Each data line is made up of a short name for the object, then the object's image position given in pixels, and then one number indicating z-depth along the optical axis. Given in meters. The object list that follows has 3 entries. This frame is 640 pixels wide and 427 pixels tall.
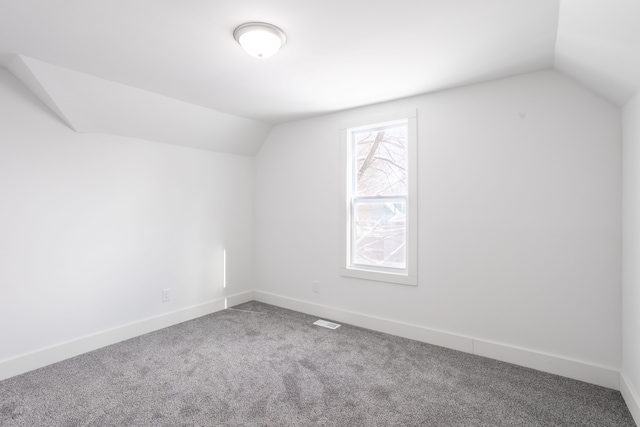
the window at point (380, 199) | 3.10
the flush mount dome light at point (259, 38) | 1.85
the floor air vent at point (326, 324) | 3.40
